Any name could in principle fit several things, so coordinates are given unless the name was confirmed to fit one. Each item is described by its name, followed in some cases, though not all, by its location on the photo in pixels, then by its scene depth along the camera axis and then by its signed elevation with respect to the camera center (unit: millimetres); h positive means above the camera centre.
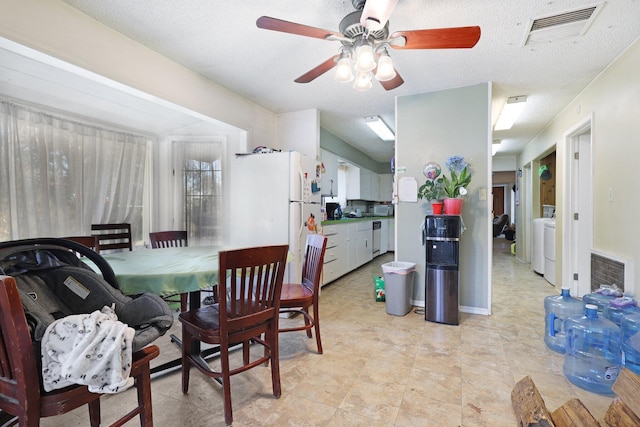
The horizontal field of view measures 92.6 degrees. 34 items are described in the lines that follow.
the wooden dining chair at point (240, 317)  1529 -595
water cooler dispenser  2881 -569
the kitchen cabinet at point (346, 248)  4262 -633
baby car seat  1221 -318
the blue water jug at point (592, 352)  1872 -952
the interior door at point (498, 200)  11562 +263
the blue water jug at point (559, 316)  2367 -874
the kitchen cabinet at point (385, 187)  8047 +560
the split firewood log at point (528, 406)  1420 -1007
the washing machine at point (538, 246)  4781 -641
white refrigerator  3152 +86
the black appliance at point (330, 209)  5297 -2
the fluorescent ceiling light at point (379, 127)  4262 +1230
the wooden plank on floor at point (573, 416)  1397 -1000
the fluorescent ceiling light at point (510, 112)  3564 +1237
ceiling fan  1511 +951
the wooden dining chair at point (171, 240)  2734 -292
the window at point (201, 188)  3832 +281
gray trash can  3133 -837
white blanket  938 -447
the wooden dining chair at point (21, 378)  920 -521
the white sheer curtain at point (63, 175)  2582 +369
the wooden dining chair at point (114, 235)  3004 -240
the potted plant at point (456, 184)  2973 +238
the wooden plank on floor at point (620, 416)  1322 -952
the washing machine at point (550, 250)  4223 -637
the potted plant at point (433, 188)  3109 +209
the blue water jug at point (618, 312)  2059 -733
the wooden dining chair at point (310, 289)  2182 -625
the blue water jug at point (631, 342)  1811 -840
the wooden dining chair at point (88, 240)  2320 -221
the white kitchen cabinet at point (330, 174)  4867 +576
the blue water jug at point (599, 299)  2285 -721
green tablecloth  1573 -330
